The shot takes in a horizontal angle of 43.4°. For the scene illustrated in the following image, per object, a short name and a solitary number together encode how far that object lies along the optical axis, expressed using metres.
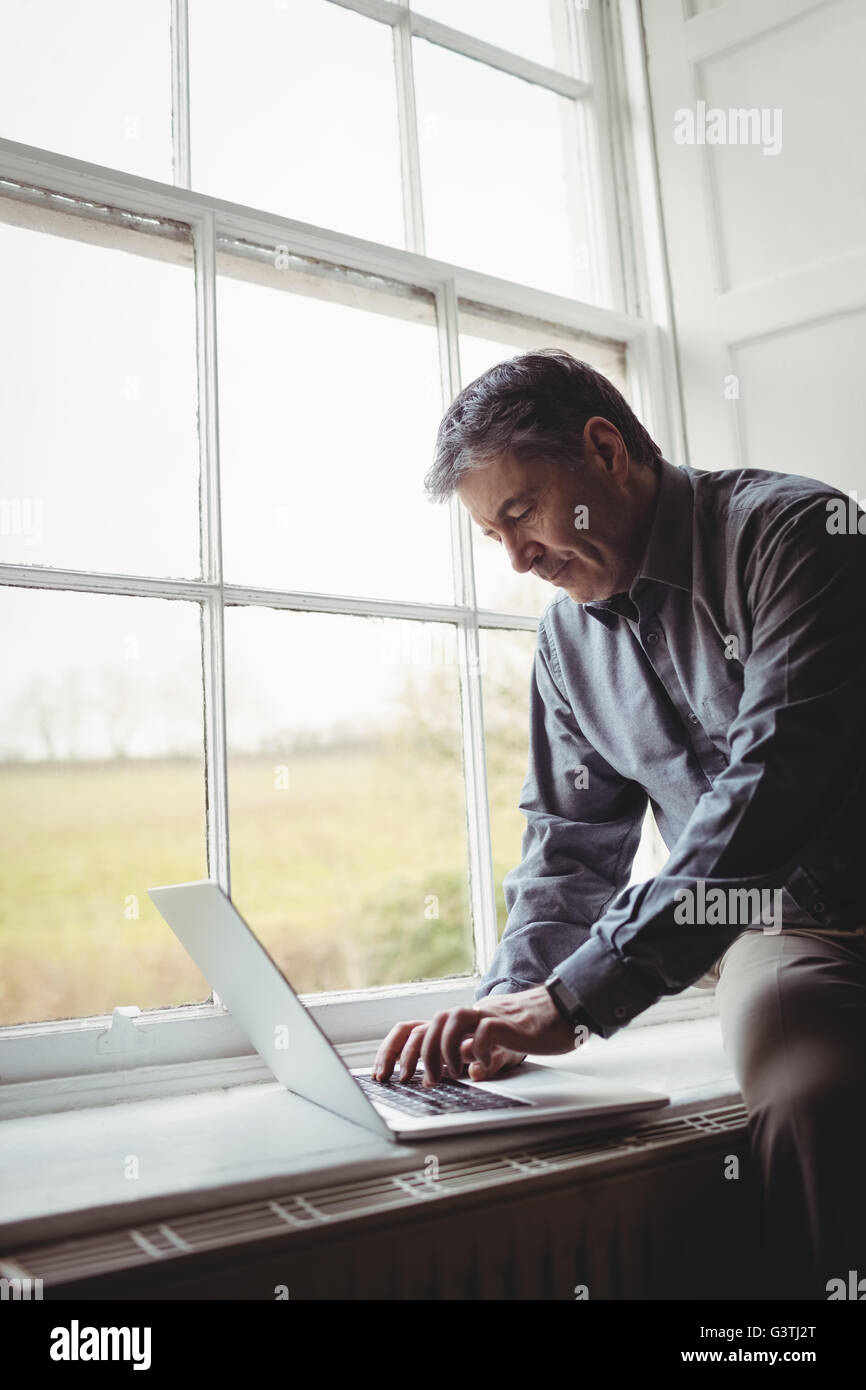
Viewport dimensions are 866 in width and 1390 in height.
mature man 1.16
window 1.56
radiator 0.85
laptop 1.07
